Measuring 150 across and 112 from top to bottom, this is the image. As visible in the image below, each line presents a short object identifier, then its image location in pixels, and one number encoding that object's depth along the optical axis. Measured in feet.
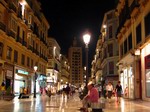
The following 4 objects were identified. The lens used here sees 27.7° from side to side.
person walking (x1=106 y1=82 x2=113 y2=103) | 95.05
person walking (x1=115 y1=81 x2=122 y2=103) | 81.82
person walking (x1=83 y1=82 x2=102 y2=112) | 43.85
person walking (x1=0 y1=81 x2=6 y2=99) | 94.11
